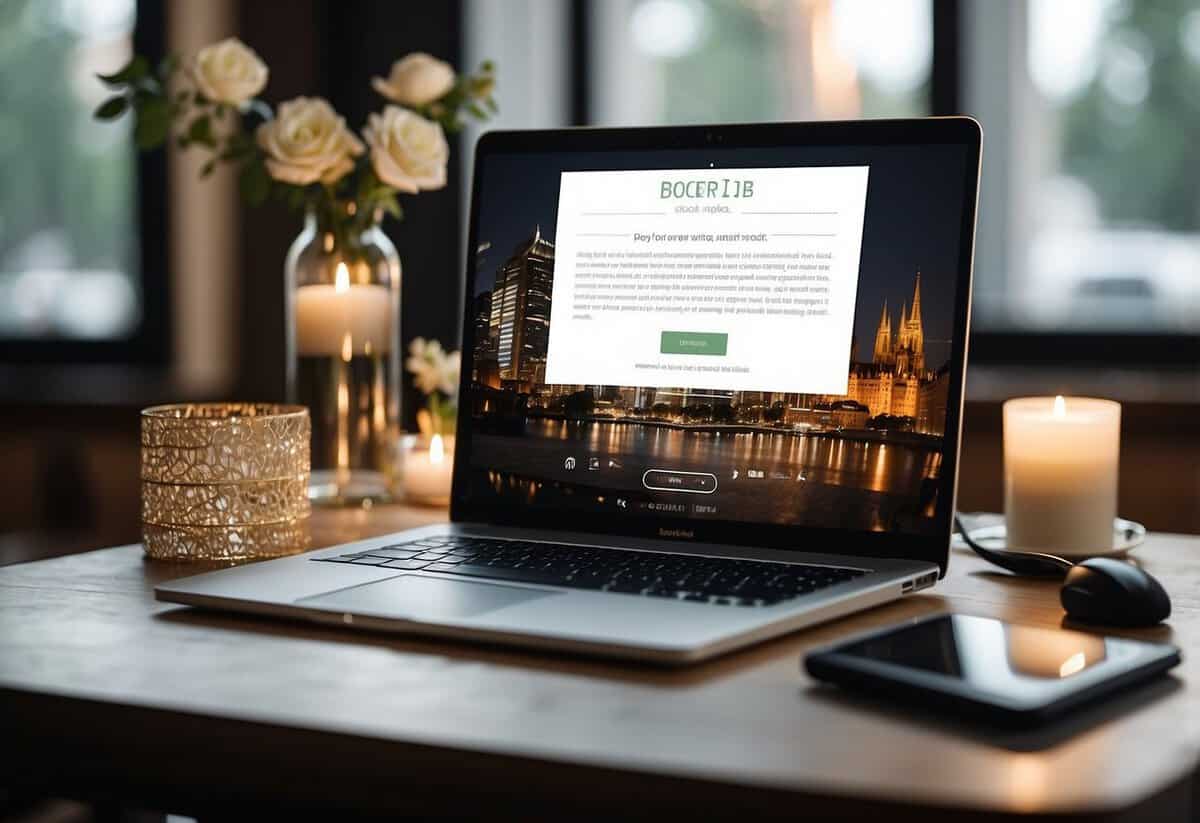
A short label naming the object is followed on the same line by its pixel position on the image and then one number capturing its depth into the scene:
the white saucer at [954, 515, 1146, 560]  1.05
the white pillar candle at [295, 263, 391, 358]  1.35
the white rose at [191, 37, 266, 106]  1.32
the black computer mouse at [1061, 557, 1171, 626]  0.81
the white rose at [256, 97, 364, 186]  1.29
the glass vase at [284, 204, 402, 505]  1.35
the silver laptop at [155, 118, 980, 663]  0.91
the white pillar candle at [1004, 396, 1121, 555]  1.04
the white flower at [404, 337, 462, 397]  1.38
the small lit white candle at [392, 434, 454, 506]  1.31
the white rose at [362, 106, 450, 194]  1.30
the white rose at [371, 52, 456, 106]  1.36
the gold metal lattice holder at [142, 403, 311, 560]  1.01
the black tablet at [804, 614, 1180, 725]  0.61
